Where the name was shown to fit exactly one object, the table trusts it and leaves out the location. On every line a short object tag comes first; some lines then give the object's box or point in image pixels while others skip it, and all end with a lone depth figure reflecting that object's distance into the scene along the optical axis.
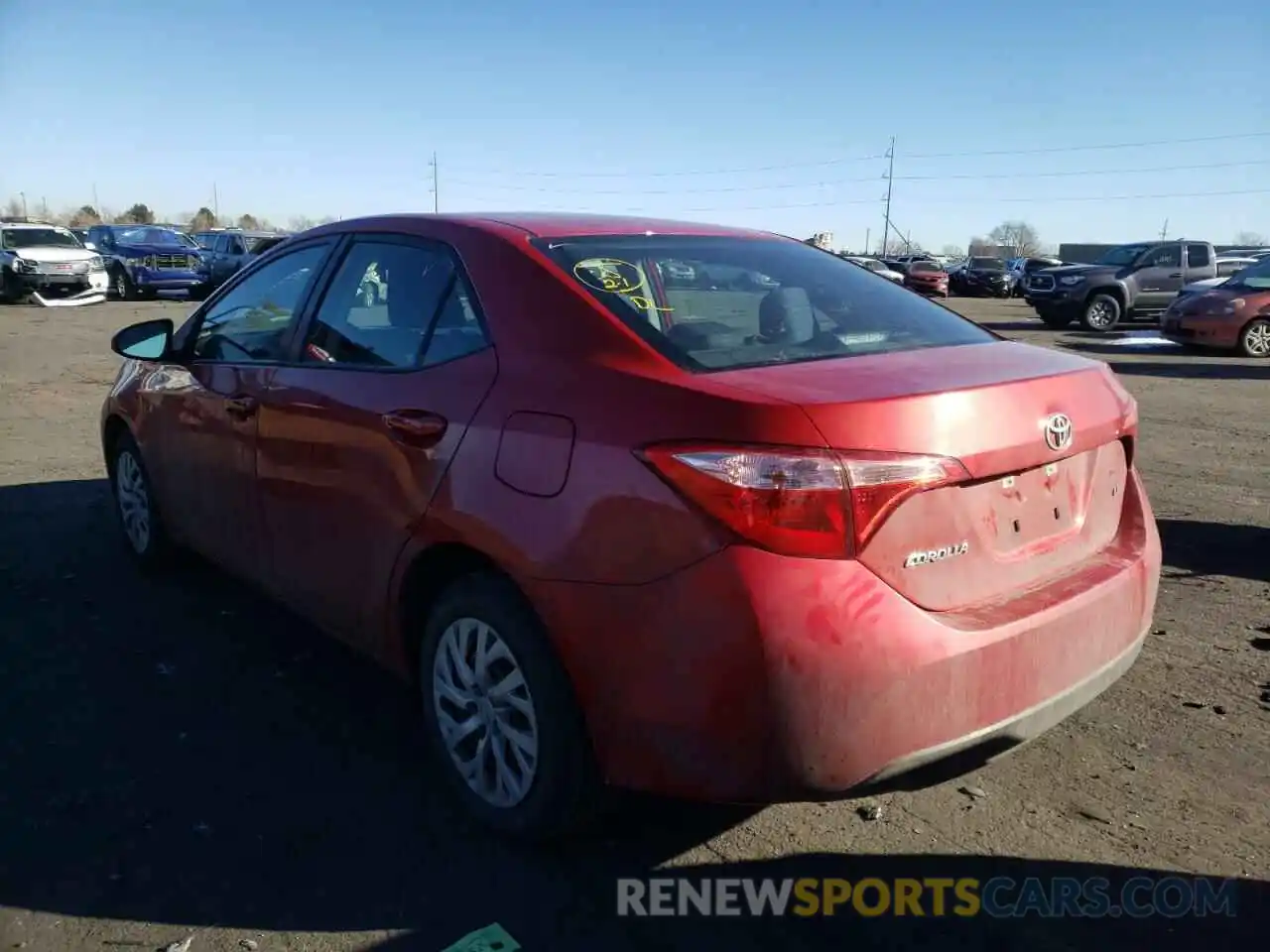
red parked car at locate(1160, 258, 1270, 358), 15.96
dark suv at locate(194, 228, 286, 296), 26.83
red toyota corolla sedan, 2.30
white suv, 23.59
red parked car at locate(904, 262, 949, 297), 37.91
